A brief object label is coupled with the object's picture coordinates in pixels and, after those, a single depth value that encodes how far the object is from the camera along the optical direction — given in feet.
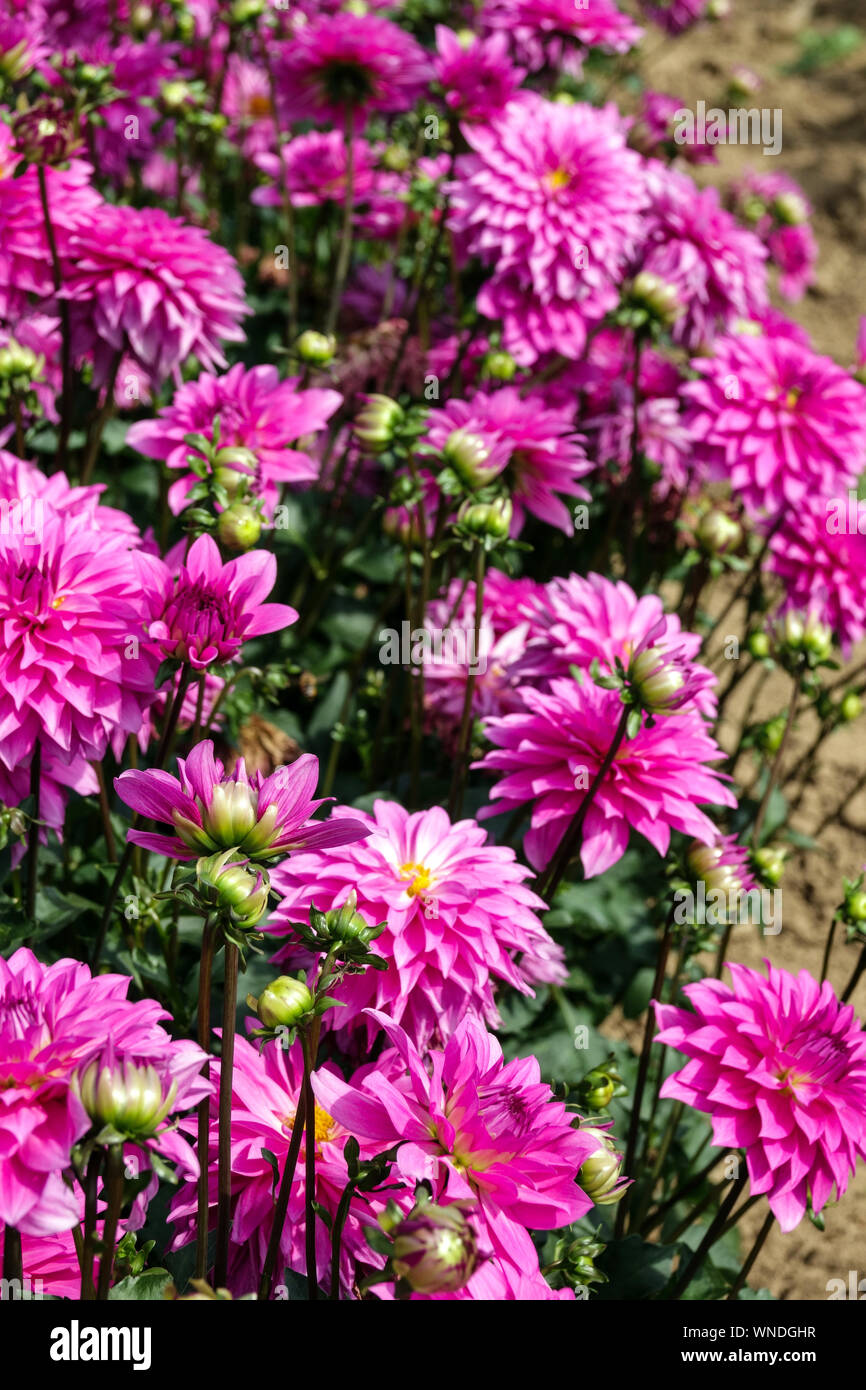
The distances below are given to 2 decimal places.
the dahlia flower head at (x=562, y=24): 6.83
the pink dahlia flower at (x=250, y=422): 5.87
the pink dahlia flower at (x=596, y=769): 5.57
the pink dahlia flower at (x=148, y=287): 5.92
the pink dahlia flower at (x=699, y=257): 6.69
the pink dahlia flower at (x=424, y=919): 5.32
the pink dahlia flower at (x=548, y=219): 6.43
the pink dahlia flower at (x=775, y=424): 6.47
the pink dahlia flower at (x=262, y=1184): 5.06
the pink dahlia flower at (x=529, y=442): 6.07
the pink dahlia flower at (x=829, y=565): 6.41
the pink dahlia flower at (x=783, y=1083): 5.37
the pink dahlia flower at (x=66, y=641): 5.37
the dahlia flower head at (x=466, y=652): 6.16
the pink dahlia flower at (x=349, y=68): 6.64
